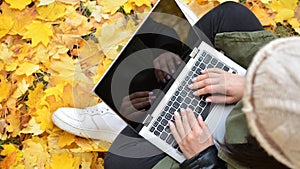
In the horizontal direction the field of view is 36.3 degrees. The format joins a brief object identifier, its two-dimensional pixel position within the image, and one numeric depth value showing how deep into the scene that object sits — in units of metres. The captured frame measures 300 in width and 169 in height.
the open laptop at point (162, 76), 1.15
